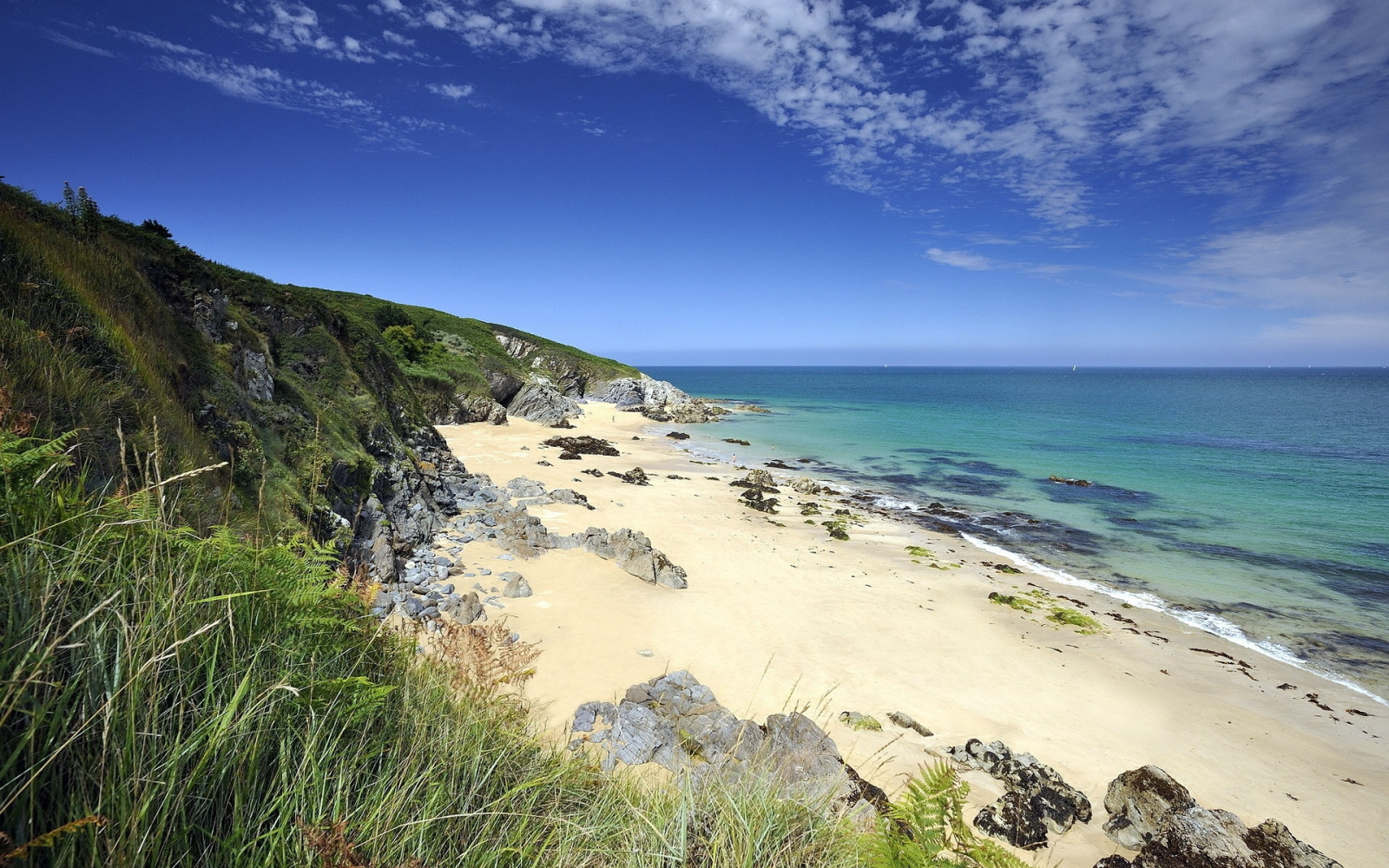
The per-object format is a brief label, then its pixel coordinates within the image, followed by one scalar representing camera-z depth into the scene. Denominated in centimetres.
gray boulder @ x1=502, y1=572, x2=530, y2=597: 1063
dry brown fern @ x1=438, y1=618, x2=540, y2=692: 408
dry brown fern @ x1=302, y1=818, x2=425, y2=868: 202
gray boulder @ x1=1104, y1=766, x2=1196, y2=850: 654
